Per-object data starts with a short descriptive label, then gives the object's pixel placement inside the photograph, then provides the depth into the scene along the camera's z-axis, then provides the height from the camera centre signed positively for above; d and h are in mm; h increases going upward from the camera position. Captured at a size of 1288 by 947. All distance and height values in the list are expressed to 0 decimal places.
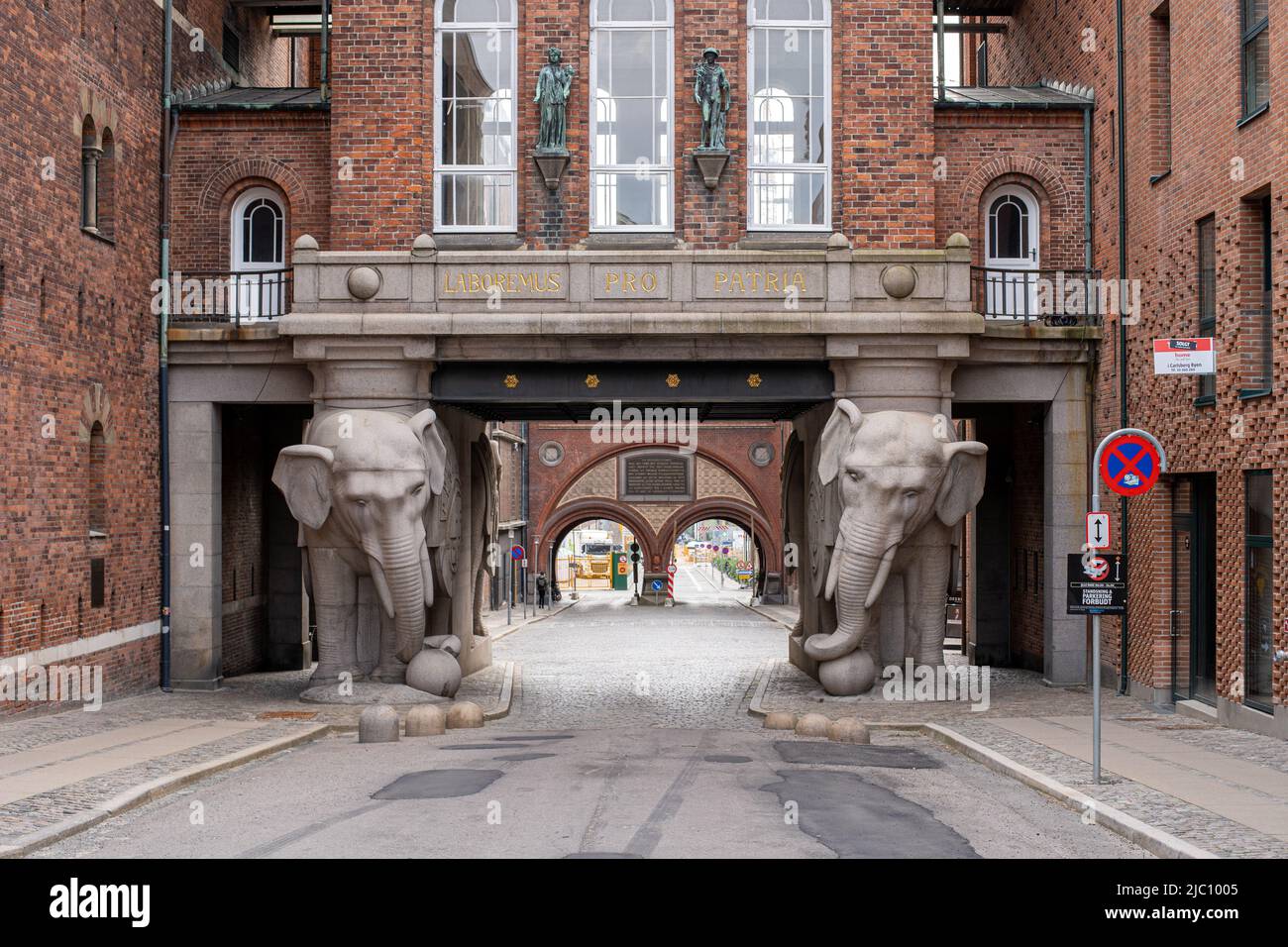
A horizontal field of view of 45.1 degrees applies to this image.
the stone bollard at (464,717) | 17891 -2694
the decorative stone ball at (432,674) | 20109 -2460
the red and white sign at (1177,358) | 14992 +1196
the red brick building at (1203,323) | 16188 +1848
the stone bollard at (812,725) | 16844 -2652
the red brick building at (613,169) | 21562 +4408
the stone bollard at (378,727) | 16359 -2570
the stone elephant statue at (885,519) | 19266 -474
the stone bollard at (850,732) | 16312 -2634
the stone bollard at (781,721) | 17781 -2749
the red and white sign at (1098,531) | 12954 -421
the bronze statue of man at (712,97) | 21422 +5334
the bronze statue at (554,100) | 21422 +5313
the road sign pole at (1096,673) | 12742 -1584
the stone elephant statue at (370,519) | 19188 -445
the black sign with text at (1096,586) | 12891 -880
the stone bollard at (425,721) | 16938 -2600
